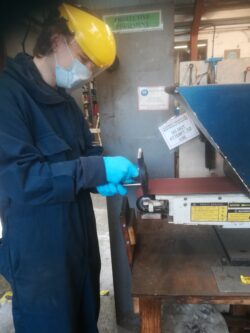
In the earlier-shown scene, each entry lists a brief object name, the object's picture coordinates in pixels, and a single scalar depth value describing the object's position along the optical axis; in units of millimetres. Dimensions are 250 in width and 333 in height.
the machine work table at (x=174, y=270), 796
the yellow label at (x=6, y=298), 1750
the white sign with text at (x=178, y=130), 1222
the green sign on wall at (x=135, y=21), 1131
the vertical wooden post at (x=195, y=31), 2202
